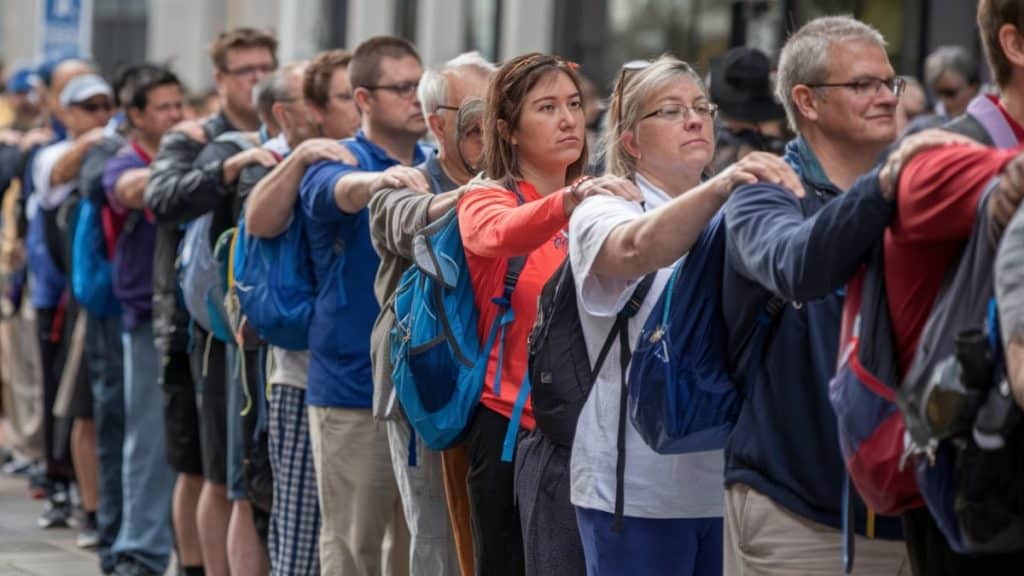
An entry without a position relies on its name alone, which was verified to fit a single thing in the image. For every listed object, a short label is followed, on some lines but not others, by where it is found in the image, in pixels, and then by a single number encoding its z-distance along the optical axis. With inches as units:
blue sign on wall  1293.1
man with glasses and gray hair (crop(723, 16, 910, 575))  304.9
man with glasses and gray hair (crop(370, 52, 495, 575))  446.8
